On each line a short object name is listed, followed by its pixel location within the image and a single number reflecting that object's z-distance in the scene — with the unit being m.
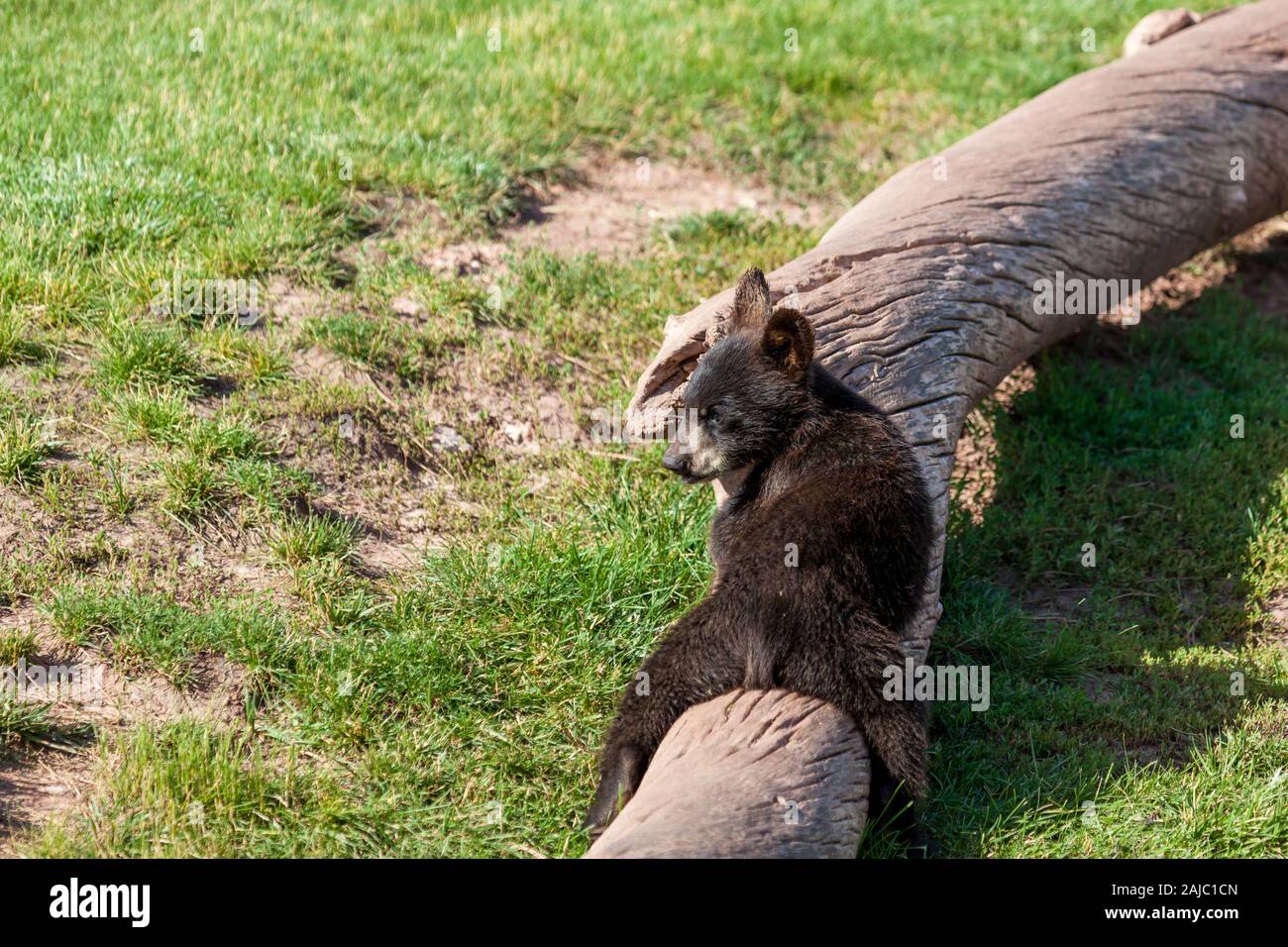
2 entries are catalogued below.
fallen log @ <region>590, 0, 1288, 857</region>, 4.02
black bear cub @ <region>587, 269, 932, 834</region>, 4.40
